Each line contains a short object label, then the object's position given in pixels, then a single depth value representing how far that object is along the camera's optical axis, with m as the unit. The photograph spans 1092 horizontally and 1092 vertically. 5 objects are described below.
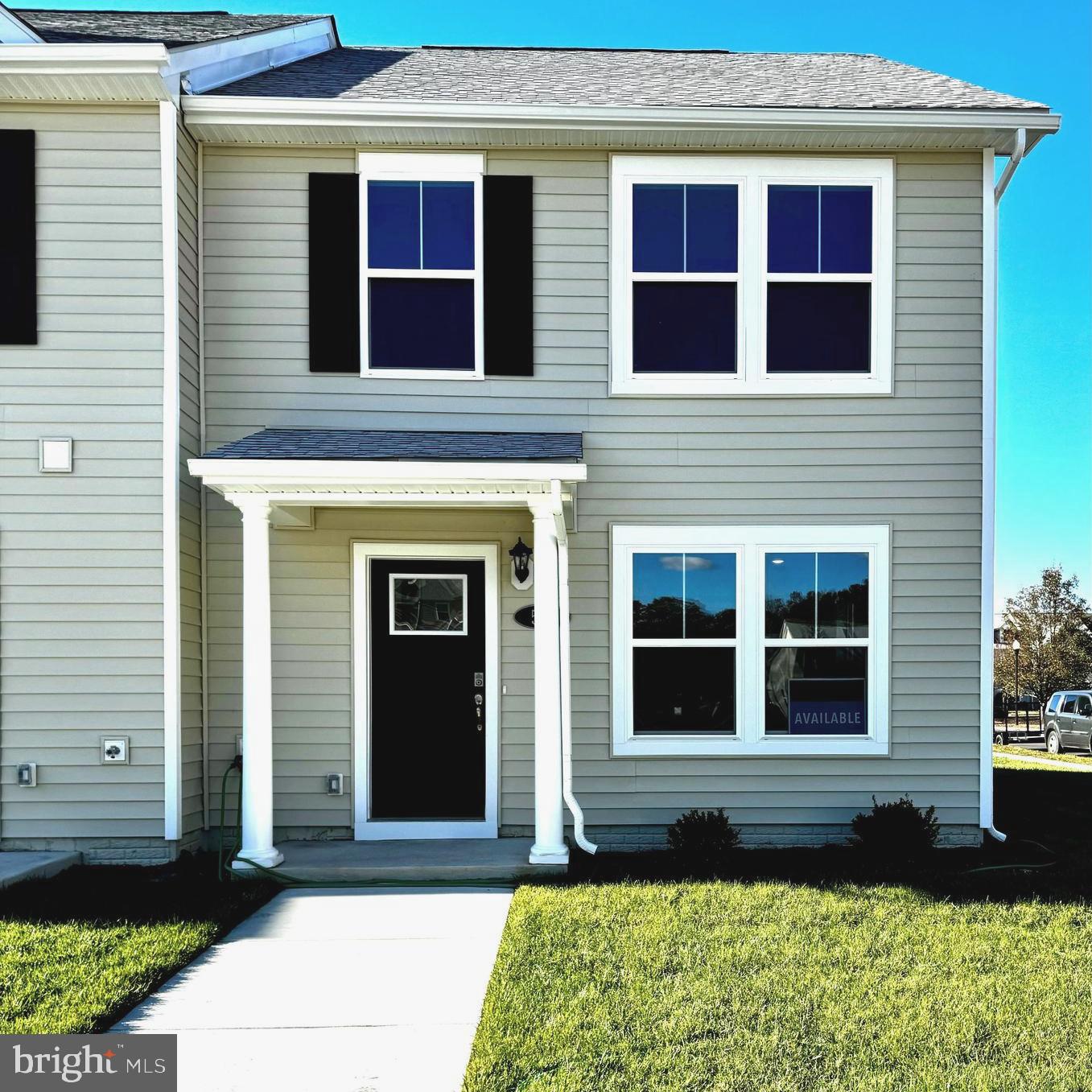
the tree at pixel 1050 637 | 34.31
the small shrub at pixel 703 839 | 6.72
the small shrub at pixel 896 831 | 6.87
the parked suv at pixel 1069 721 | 21.34
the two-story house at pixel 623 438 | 7.32
